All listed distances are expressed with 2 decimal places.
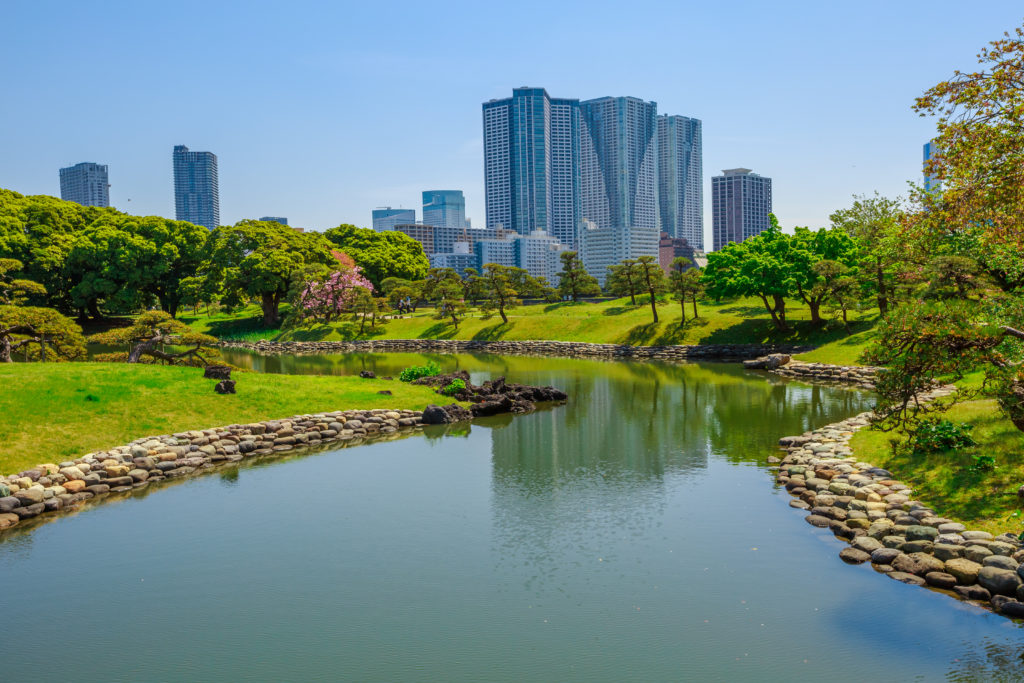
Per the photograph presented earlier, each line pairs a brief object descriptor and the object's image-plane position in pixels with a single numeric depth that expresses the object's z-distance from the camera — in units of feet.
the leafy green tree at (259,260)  245.24
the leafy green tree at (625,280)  226.79
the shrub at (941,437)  57.98
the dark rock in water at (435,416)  97.13
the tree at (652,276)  205.77
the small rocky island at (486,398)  98.22
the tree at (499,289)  233.76
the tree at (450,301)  239.50
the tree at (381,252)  295.05
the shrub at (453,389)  109.70
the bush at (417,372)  121.49
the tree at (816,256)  171.01
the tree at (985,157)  44.88
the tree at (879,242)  141.43
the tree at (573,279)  281.95
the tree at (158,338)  97.30
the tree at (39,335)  92.43
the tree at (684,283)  196.34
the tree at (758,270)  173.58
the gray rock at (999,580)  38.86
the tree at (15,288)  101.35
